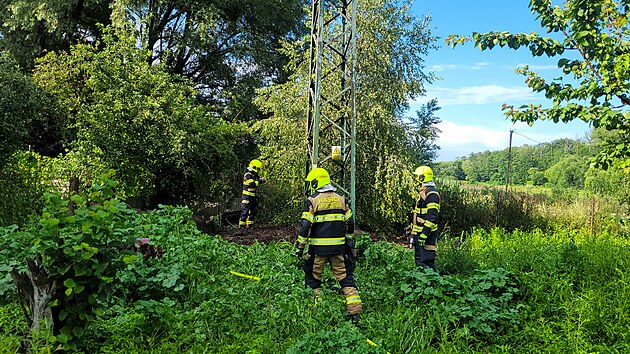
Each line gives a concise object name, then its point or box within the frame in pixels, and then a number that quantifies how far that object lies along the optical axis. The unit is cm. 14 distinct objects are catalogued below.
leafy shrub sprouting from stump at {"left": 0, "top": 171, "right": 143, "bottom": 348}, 317
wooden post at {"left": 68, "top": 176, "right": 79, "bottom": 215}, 471
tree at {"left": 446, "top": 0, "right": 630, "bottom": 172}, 552
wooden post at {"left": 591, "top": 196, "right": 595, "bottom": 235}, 1140
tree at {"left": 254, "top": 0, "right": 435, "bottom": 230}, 1199
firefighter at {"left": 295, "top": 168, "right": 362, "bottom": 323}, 516
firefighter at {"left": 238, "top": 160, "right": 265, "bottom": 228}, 1095
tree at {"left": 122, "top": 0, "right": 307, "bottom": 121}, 1705
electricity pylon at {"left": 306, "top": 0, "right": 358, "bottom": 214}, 860
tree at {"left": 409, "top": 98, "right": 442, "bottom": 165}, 1320
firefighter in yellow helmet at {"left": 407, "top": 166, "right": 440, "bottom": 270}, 667
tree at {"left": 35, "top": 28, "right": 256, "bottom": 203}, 1059
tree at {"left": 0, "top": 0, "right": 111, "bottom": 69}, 1531
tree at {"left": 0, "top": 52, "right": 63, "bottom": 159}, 820
